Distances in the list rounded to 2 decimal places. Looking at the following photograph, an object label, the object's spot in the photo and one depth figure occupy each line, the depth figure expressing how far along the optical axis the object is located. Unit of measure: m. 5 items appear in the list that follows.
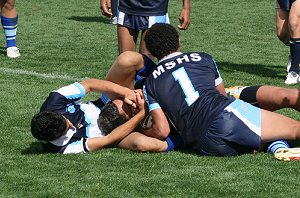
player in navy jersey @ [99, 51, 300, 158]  12.91
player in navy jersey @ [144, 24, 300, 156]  11.90
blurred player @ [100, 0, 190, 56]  15.59
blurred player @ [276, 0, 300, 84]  18.72
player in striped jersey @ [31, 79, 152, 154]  12.03
